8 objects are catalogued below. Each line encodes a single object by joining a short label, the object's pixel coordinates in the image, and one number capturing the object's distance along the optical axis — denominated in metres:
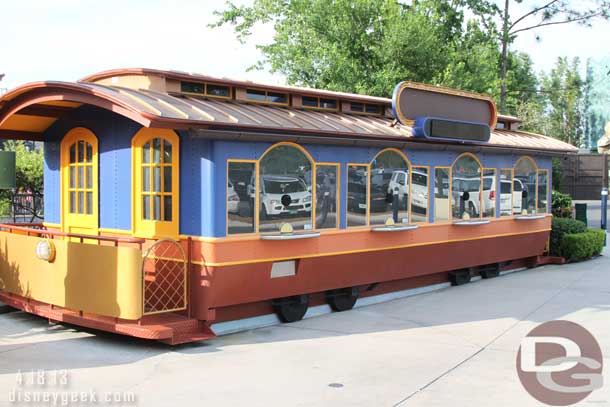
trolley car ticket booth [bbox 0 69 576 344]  8.52
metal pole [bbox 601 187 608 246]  22.34
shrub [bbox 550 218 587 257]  16.66
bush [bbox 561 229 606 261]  16.50
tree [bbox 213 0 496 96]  25.20
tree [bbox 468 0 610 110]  27.37
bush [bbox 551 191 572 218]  21.09
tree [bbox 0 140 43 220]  16.22
